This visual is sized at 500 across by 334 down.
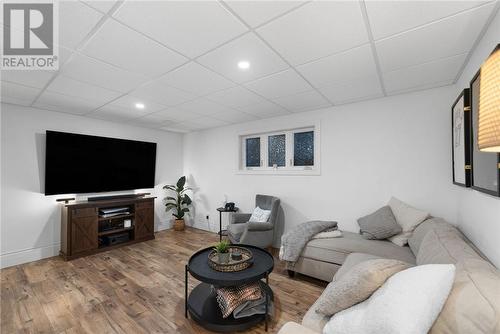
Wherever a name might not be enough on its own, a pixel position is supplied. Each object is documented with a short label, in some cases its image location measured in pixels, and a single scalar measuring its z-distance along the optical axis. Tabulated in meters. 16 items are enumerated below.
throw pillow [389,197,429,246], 2.55
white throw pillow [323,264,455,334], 0.98
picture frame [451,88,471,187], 1.95
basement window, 3.88
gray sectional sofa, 0.94
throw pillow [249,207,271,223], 3.84
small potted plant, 2.22
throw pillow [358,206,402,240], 2.65
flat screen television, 3.65
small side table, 4.45
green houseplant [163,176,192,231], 5.32
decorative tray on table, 2.06
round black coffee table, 1.92
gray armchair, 3.45
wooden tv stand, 3.57
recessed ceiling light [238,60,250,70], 2.12
